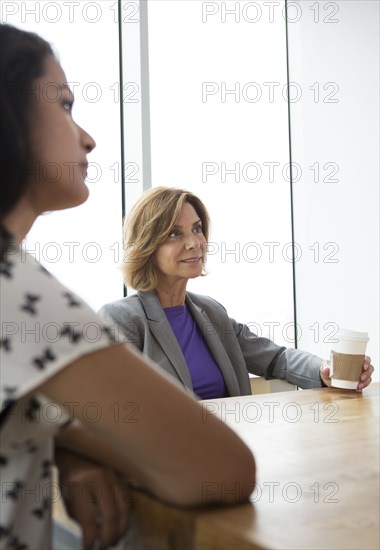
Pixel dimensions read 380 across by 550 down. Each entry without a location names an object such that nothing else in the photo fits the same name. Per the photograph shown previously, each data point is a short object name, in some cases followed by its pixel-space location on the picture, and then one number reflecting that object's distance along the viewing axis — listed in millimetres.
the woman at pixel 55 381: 668
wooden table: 645
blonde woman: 2055
